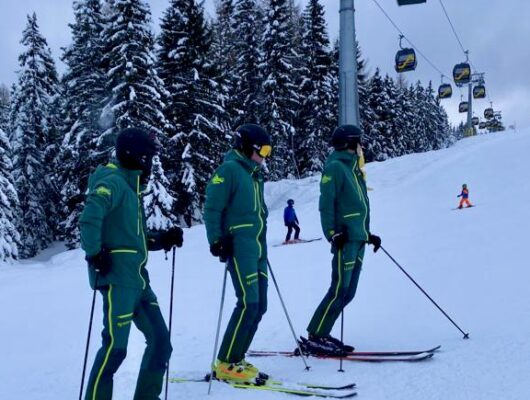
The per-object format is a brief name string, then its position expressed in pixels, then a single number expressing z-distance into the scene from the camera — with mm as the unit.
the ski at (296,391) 3610
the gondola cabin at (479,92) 42875
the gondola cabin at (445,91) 37656
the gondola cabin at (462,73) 32862
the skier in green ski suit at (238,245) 4152
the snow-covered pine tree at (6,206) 22359
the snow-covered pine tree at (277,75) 31906
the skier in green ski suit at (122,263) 3150
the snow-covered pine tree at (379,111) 42719
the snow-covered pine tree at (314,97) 33656
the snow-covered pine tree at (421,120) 61344
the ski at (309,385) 3770
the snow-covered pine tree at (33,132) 29859
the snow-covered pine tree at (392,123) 45938
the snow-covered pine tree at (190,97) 25859
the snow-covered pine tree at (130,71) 22156
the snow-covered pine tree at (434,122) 68750
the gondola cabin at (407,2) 14105
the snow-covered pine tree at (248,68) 33094
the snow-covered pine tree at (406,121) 51094
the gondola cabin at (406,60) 21578
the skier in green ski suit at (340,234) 4789
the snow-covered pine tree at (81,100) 24984
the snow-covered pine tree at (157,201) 21955
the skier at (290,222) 15859
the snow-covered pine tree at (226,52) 29519
